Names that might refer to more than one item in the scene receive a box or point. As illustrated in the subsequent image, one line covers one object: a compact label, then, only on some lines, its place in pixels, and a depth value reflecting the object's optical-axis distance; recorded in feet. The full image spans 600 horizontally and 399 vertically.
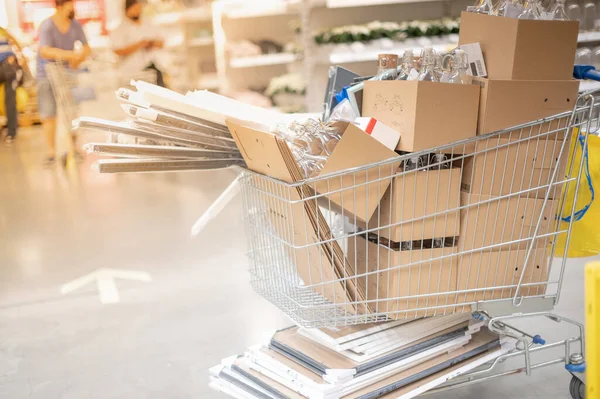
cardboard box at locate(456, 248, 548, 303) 5.87
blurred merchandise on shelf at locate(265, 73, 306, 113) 22.58
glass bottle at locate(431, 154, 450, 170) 5.61
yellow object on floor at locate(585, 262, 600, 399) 3.31
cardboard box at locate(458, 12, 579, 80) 5.46
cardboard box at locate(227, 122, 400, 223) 5.23
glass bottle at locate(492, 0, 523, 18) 5.97
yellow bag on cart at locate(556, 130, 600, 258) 6.33
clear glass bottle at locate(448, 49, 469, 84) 5.74
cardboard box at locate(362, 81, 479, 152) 5.33
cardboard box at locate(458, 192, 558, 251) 5.76
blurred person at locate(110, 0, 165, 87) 21.90
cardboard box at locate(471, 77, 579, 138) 5.47
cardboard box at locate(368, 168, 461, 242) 5.54
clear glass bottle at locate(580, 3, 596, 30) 17.43
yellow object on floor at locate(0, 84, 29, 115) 31.48
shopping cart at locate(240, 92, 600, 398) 5.56
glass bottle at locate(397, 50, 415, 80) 5.79
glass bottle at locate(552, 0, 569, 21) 6.01
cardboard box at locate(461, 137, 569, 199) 5.62
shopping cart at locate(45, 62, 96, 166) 21.76
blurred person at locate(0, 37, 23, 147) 26.09
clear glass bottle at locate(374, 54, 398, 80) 6.02
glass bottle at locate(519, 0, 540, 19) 5.96
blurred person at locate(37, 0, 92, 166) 21.15
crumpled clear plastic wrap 5.68
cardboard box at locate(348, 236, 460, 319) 5.75
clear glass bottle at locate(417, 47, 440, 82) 5.74
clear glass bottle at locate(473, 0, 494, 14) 6.24
